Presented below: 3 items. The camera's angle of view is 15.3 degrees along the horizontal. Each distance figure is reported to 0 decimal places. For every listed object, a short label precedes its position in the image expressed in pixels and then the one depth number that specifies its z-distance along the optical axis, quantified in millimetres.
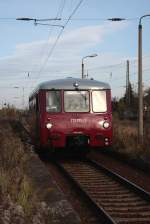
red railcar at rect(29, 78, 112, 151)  18062
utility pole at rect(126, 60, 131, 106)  68056
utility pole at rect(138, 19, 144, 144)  21203
